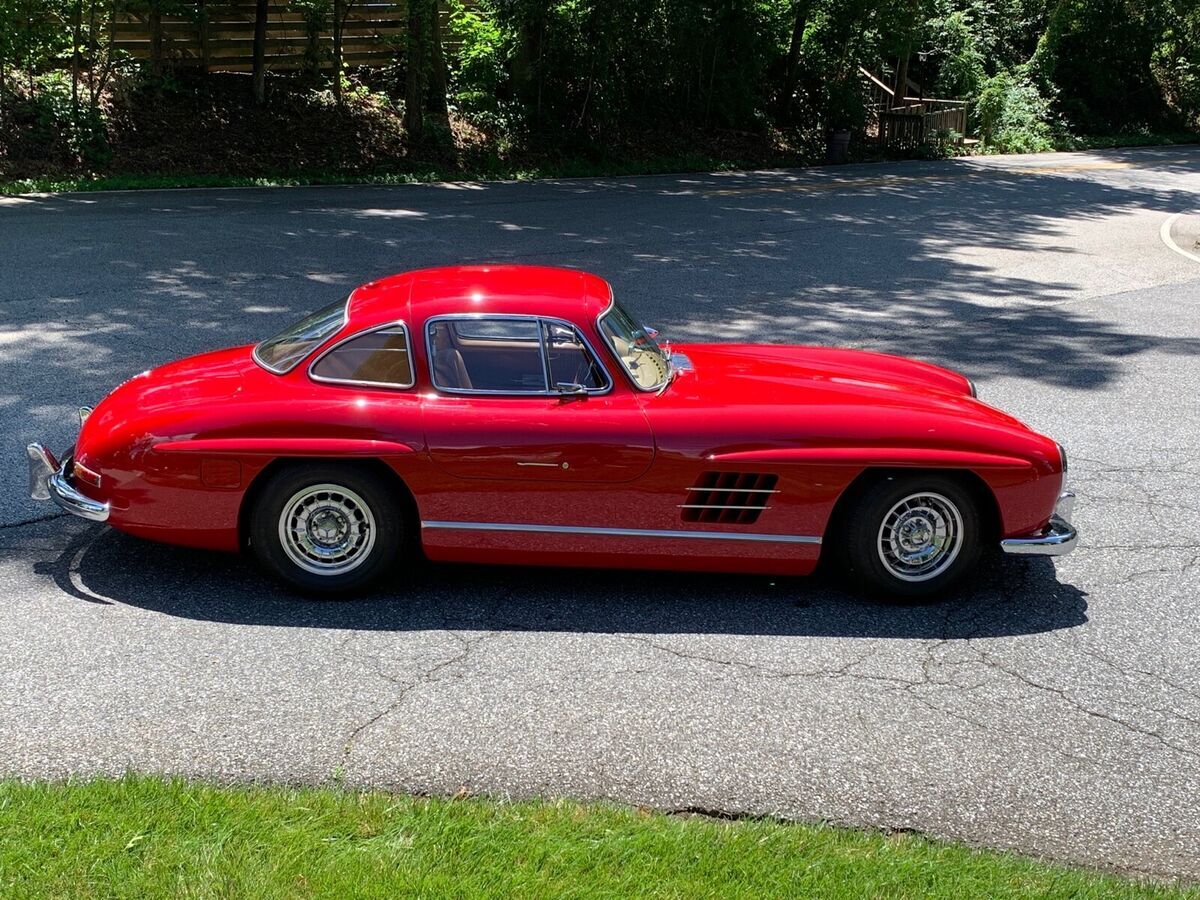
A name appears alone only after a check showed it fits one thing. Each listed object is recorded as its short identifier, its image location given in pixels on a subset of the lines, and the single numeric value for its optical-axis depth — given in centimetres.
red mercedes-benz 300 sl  527
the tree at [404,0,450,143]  2184
